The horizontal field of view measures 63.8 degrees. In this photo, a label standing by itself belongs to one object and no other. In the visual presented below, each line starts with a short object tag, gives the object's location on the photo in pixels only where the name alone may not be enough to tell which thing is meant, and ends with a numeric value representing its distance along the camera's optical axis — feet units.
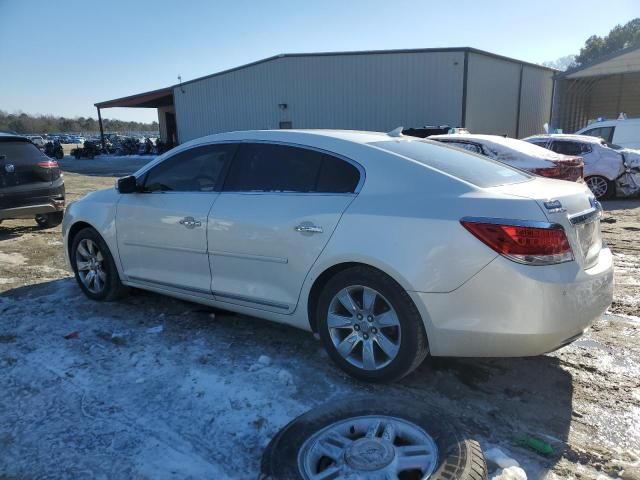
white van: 43.91
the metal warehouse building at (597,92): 69.15
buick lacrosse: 9.11
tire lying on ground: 7.44
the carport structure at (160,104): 108.88
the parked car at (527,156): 27.71
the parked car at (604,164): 36.37
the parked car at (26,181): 25.55
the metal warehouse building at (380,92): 70.90
